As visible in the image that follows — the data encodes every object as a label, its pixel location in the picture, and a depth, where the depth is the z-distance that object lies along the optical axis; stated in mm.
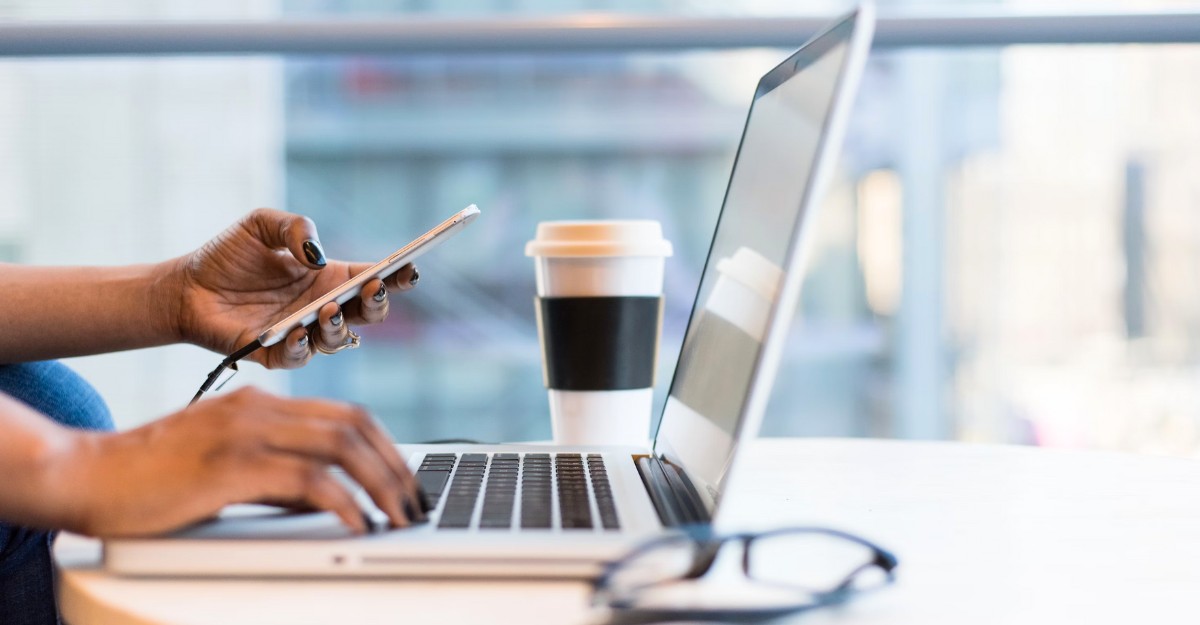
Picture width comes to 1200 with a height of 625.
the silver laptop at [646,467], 376
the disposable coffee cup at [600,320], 758
